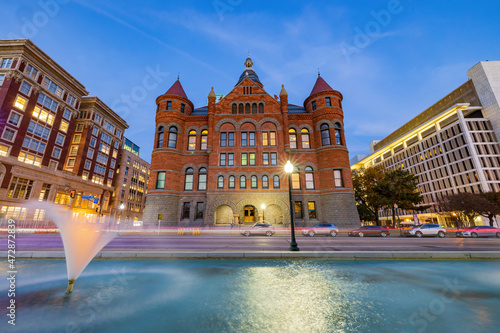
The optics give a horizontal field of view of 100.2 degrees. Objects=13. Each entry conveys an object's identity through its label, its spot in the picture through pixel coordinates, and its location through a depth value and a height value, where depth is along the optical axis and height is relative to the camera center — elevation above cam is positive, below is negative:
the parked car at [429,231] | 23.55 -0.78
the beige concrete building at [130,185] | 66.94 +14.06
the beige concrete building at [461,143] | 56.75 +23.59
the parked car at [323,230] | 23.27 -0.57
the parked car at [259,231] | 22.94 -0.59
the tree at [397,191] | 31.77 +4.98
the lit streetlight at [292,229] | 10.50 -0.21
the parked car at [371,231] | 24.78 -0.79
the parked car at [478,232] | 24.88 -0.98
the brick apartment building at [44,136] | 35.25 +18.37
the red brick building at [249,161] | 28.66 +9.12
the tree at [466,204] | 34.81 +3.28
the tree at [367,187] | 35.91 +6.46
